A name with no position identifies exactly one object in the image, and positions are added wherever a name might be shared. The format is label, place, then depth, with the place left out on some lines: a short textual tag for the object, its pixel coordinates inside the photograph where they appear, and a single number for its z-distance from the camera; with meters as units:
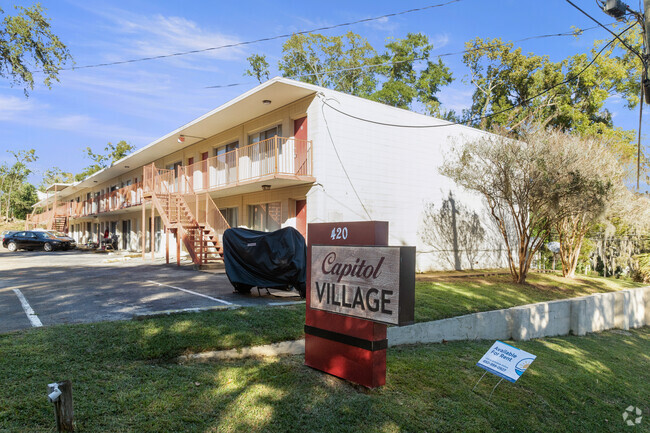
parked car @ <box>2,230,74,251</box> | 28.95
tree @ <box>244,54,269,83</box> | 34.97
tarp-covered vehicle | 8.82
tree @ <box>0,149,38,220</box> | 65.31
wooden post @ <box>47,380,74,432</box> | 3.09
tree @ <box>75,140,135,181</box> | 58.50
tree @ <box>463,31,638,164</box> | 26.89
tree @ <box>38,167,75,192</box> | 79.31
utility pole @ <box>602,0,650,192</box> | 7.76
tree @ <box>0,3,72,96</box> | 15.52
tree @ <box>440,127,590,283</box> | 12.38
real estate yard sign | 4.56
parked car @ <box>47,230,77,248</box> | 30.15
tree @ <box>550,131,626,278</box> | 12.37
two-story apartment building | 14.09
